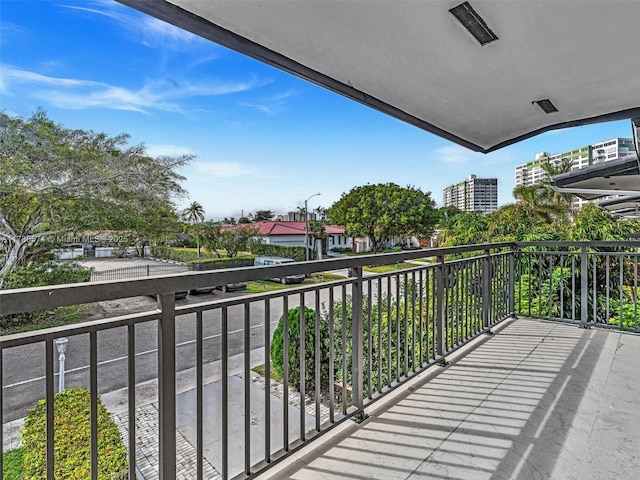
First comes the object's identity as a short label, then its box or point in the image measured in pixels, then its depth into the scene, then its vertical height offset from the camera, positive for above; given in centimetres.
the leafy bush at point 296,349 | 529 -175
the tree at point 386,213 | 2856 +203
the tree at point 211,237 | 2703 +12
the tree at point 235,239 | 2650 -5
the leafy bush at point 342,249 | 3583 -123
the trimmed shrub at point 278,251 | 2751 -104
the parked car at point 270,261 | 1495 -137
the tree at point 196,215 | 2743 +207
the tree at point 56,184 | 1218 +215
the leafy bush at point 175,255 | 2647 -122
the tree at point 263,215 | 5116 +345
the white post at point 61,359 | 393 -145
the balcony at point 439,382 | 104 -91
